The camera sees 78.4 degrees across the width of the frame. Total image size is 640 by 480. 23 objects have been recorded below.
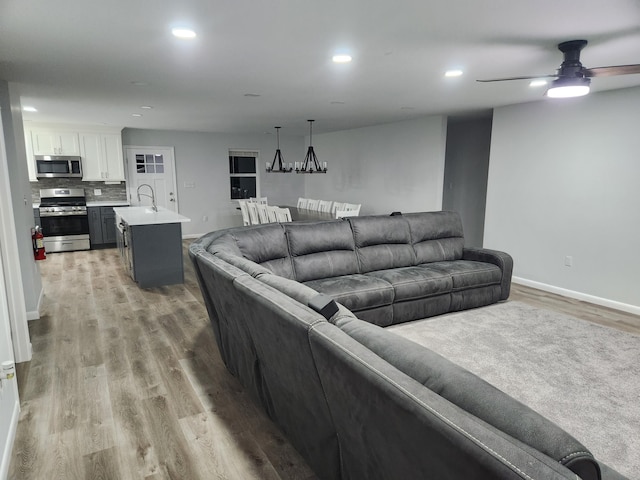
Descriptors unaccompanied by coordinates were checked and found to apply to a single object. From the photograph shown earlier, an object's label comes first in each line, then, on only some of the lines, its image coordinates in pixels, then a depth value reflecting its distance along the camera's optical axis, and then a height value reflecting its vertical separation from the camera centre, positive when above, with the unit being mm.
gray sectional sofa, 889 -612
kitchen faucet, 8305 -314
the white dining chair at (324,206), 7658 -548
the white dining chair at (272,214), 6259 -570
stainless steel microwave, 6988 +183
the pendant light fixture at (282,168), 7557 +193
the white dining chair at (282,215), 5883 -556
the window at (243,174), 9477 +90
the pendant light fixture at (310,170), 7163 +208
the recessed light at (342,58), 3018 +931
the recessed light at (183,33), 2463 +914
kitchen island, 4879 -913
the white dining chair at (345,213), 5951 -522
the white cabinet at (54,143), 7013 +608
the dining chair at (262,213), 6556 -584
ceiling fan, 2627 +707
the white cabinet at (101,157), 7426 +384
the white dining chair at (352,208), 6246 -477
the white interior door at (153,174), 8266 +66
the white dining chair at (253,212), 6909 -602
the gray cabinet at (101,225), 7402 -920
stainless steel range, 7027 -772
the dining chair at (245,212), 7228 -626
